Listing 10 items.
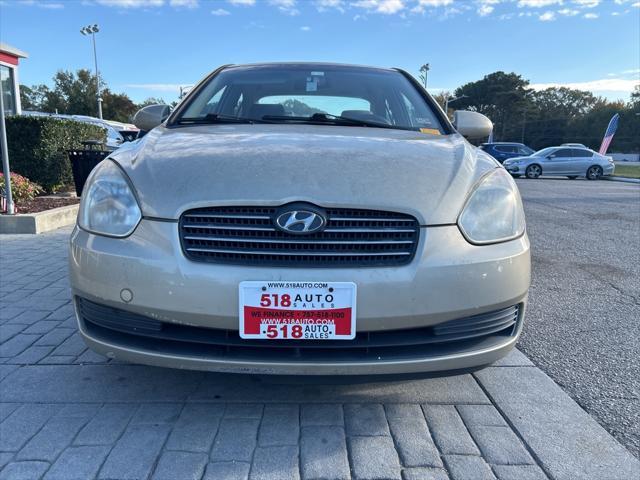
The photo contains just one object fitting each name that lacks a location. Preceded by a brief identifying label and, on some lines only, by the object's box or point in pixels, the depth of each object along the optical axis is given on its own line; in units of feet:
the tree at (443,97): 190.37
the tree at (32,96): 188.65
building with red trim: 50.67
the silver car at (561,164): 69.46
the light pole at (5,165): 20.62
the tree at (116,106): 178.81
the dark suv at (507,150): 80.43
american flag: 92.53
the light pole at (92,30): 132.77
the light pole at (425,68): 168.56
